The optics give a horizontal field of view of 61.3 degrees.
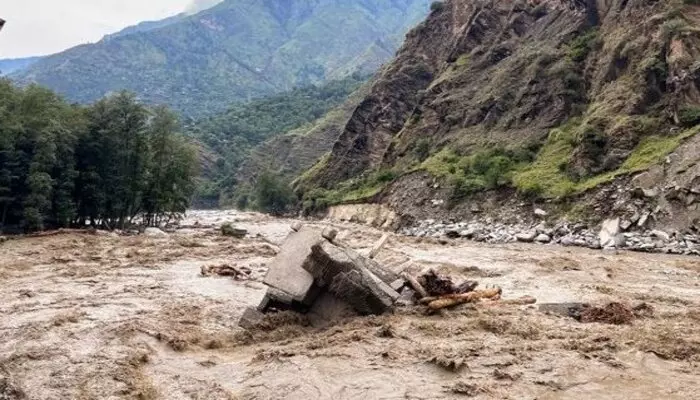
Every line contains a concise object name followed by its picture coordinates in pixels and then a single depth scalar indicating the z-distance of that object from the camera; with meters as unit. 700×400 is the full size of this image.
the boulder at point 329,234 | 15.23
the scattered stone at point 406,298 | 15.27
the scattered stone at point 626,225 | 33.94
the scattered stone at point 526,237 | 39.09
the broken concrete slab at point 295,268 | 14.39
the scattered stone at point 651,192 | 34.14
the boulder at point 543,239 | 37.94
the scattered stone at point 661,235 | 30.88
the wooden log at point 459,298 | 14.80
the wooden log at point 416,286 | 15.45
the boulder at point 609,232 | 33.17
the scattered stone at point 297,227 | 16.65
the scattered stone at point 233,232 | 47.25
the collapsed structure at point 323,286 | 14.01
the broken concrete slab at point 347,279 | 13.95
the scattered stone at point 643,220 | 33.28
